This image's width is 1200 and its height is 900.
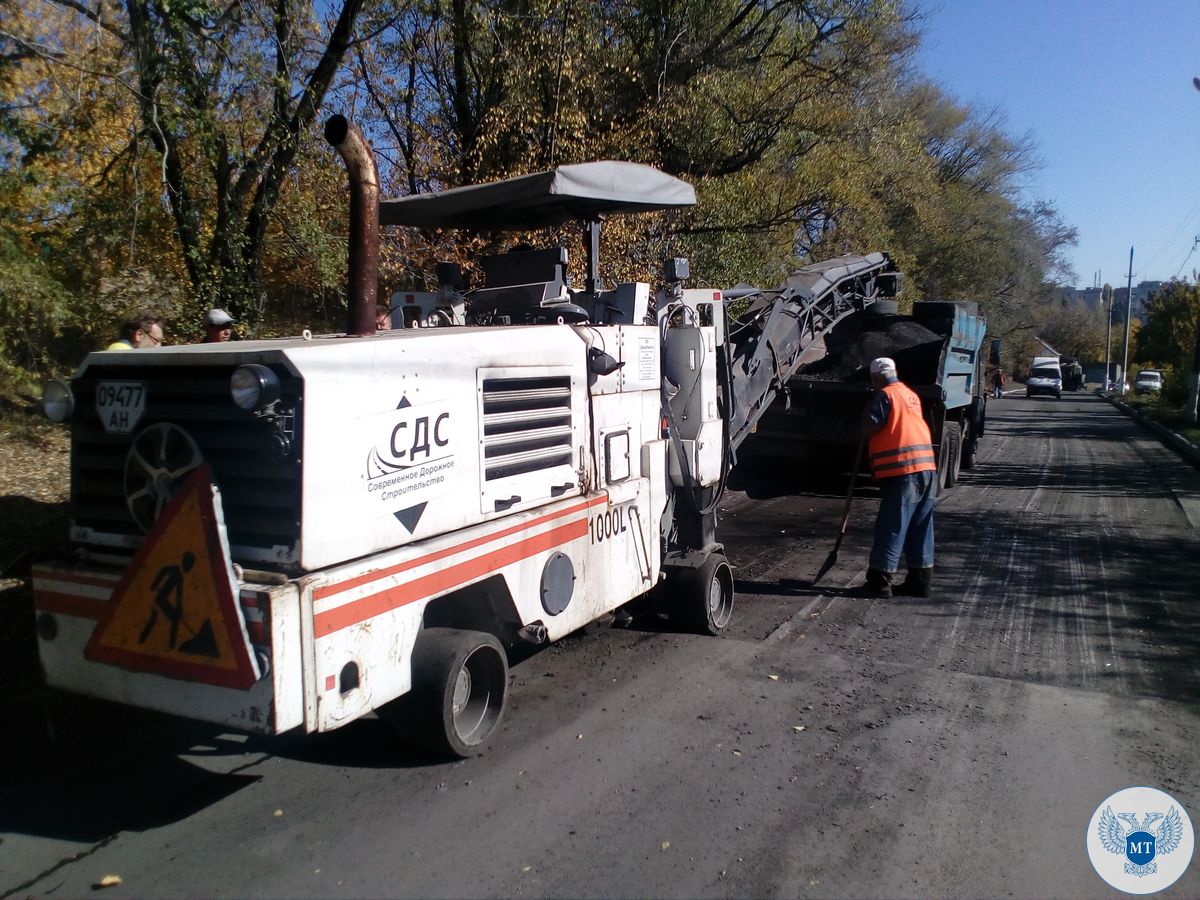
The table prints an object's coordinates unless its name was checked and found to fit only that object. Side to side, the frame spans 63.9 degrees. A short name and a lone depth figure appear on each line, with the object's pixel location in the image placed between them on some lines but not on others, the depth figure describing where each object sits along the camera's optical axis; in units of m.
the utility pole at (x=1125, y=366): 53.39
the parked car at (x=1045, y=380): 43.78
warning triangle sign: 3.55
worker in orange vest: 7.43
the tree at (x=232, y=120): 9.67
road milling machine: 3.63
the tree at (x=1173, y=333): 30.21
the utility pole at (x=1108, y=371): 56.91
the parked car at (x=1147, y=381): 44.22
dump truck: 11.78
